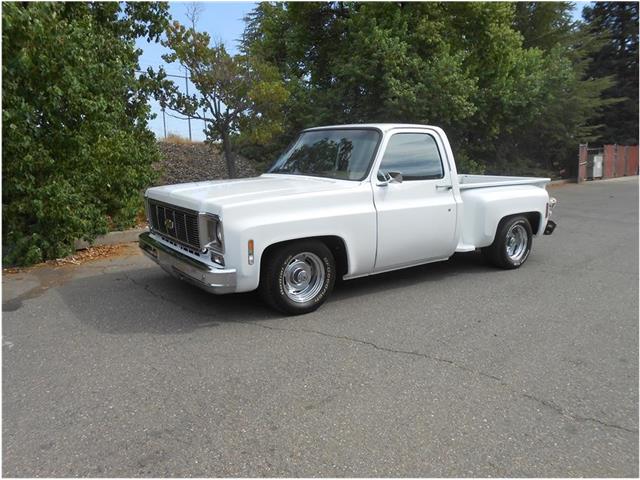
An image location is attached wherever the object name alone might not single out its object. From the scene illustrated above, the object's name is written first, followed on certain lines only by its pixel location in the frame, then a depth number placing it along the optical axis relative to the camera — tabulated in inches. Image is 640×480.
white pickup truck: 172.1
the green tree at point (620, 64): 1375.5
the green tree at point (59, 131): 241.1
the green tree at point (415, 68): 513.3
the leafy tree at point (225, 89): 382.0
